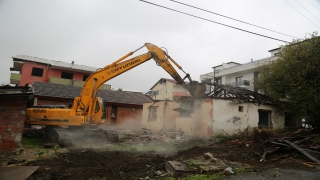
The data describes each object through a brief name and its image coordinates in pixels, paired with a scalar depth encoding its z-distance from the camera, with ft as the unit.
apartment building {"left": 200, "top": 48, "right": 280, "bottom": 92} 97.07
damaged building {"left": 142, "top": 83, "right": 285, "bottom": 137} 45.93
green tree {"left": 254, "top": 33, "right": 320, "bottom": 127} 42.29
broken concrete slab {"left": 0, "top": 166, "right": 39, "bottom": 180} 16.75
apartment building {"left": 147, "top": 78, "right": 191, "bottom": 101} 134.72
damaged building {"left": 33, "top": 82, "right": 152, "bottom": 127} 65.77
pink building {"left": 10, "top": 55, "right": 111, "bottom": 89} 95.96
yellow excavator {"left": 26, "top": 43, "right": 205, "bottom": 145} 36.35
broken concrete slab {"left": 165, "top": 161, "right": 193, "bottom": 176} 19.31
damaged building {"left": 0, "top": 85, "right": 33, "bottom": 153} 26.29
